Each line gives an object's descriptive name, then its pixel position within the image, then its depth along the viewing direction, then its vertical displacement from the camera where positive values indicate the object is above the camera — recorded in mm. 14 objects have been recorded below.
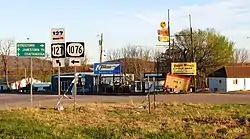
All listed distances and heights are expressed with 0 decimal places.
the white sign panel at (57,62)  21812 +968
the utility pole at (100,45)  72750 +5939
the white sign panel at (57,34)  21438 +2204
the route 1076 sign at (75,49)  21250 +1528
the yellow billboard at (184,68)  59297 +1808
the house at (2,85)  109031 -577
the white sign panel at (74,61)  21406 +992
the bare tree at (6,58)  92688 +5052
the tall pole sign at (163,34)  68412 +7055
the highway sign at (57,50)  21453 +1507
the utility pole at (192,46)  71431 +5707
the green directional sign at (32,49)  24734 +1778
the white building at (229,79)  77188 +514
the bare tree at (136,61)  93506 +4546
